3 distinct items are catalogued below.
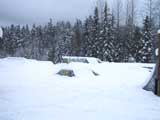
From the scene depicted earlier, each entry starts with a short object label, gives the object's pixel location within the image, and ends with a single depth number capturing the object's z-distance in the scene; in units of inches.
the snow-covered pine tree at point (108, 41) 875.5
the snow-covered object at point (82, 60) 542.9
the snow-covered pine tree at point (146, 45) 809.4
